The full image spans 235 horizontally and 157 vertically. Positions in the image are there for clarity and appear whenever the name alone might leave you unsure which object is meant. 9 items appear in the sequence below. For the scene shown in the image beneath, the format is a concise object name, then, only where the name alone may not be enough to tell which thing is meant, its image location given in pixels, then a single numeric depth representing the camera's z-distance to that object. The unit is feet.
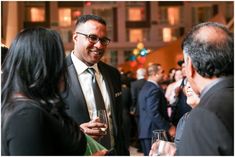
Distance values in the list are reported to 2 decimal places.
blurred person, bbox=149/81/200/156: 5.47
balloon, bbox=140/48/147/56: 64.28
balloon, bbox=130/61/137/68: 64.49
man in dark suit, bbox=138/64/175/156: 16.16
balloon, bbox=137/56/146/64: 60.01
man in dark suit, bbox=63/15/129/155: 7.64
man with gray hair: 4.56
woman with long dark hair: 4.32
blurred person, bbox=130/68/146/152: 23.61
